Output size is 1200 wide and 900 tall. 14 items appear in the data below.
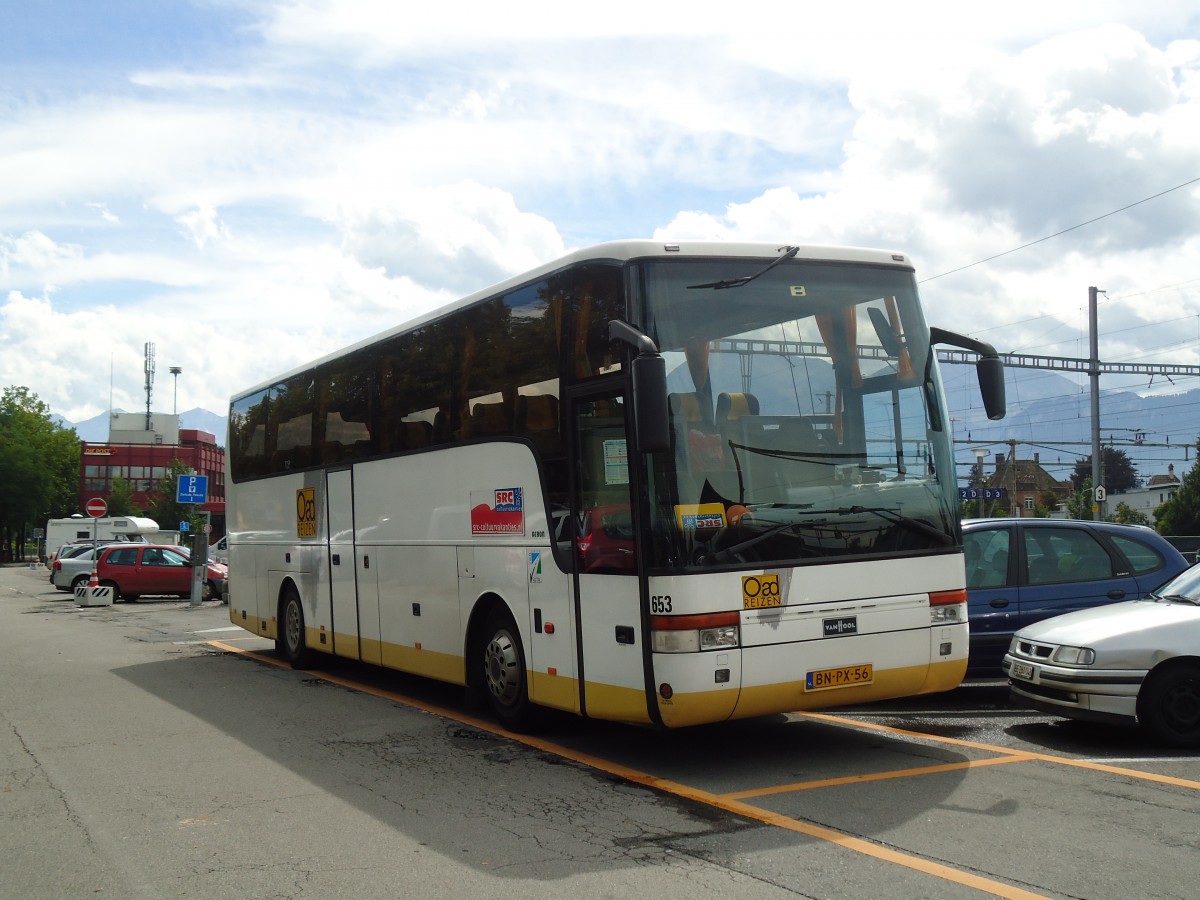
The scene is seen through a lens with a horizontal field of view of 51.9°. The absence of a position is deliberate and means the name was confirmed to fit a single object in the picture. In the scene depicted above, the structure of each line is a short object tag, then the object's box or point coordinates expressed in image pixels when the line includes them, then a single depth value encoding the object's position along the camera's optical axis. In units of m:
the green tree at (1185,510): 69.00
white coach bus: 7.53
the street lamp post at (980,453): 48.80
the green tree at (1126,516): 72.36
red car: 33.75
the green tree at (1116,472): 115.69
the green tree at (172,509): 73.50
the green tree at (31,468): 93.69
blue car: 10.67
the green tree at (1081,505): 68.97
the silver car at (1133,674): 8.21
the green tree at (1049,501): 106.25
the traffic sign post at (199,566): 30.75
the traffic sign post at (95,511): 36.97
